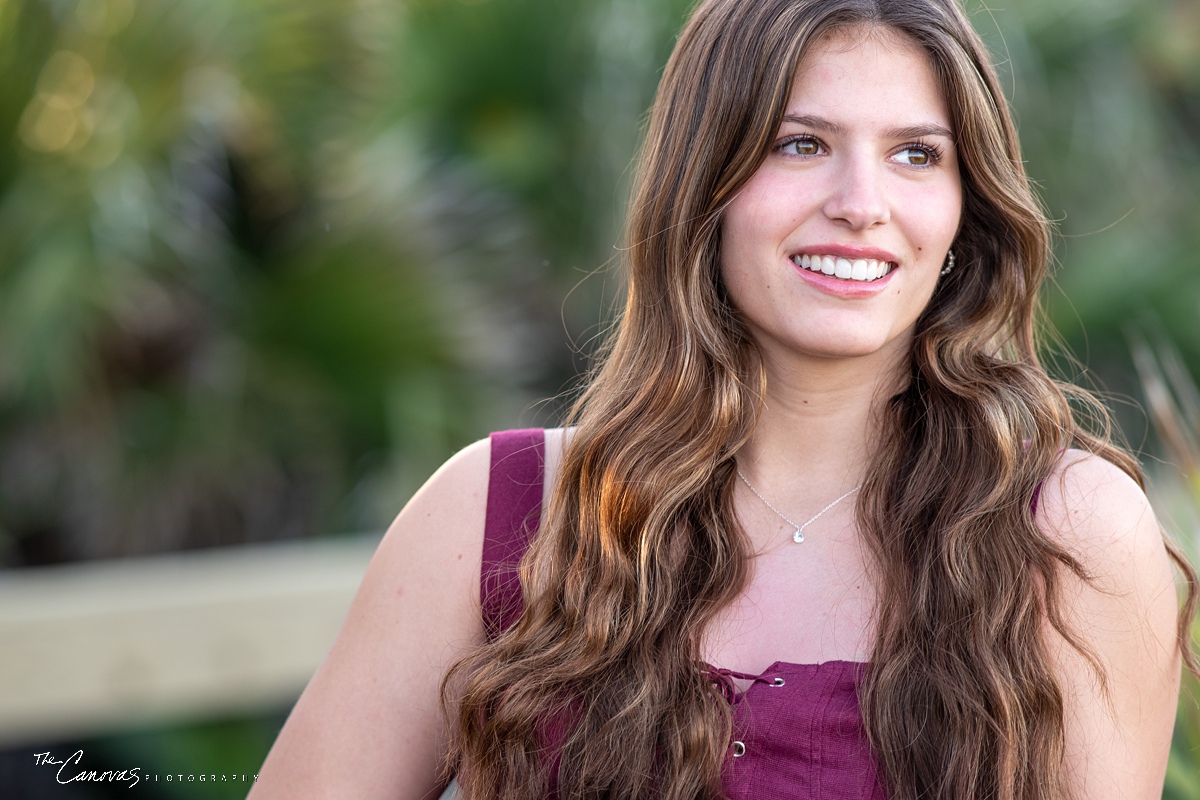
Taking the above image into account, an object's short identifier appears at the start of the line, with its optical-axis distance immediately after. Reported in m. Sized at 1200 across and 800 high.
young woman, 3.10
